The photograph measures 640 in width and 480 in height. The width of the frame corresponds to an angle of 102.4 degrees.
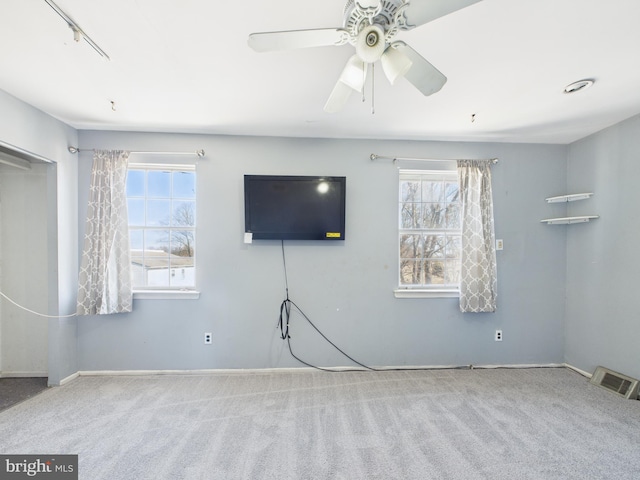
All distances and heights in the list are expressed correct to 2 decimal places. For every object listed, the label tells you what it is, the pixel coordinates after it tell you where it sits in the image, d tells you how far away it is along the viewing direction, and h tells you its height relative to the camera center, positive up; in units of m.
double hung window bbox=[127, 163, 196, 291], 2.77 +0.19
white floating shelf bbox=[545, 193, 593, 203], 2.61 +0.42
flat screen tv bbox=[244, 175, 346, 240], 2.66 +0.33
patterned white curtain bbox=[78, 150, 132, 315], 2.54 -0.05
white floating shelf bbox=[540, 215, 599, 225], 2.56 +0.18
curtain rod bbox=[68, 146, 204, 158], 2.63 +0.88
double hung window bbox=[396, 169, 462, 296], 2.92 +0.07
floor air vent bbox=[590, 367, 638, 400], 2.25 -1.34
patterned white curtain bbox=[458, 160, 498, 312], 2.75 -0.06
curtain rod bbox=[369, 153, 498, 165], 2.79 +0.86
